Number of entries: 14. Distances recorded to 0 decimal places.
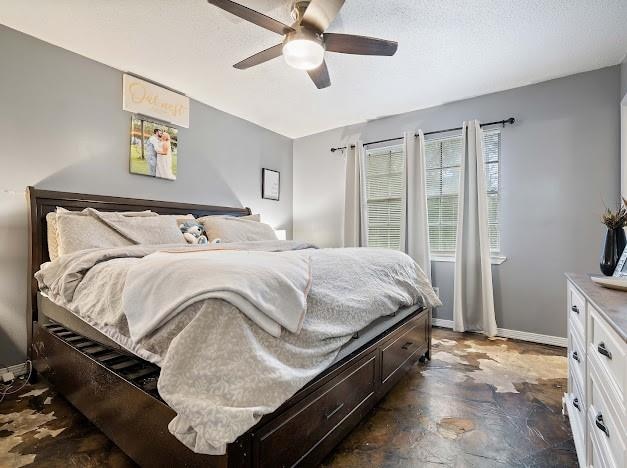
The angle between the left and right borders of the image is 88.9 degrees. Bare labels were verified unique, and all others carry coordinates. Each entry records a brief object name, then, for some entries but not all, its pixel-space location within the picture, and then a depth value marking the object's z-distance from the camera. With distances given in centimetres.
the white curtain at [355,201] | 389
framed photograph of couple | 284
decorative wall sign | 278
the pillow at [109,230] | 203
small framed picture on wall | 416
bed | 102
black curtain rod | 306
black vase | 164
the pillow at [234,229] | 286
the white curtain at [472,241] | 308
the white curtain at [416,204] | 345
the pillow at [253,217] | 352
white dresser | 79
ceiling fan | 166
